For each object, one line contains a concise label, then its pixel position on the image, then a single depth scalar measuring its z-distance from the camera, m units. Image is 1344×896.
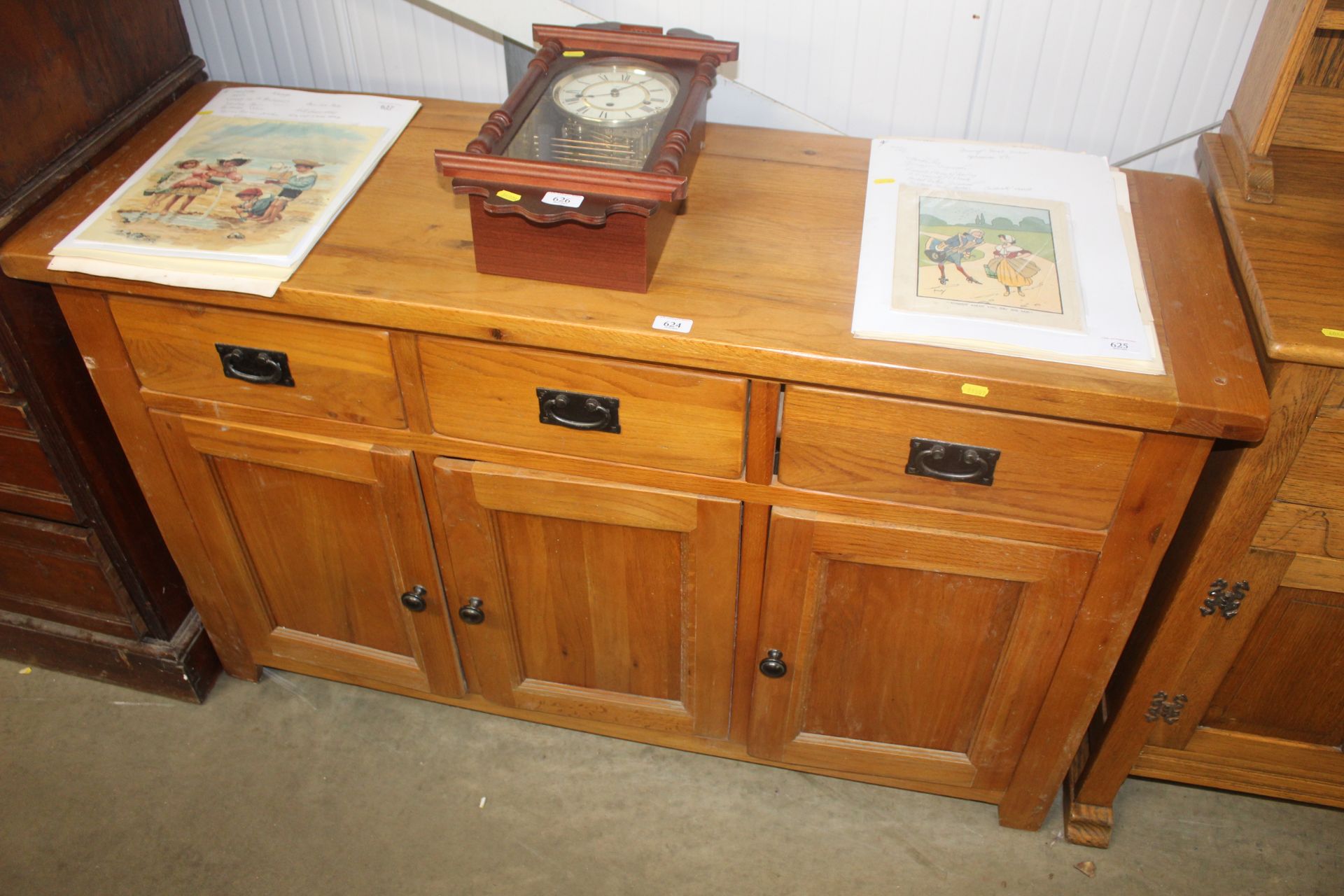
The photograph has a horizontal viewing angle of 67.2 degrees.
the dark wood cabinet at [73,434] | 1.27
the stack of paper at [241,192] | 1.17
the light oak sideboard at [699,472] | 1.09
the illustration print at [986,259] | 1.09
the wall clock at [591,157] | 1.08
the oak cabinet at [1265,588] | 1.09
